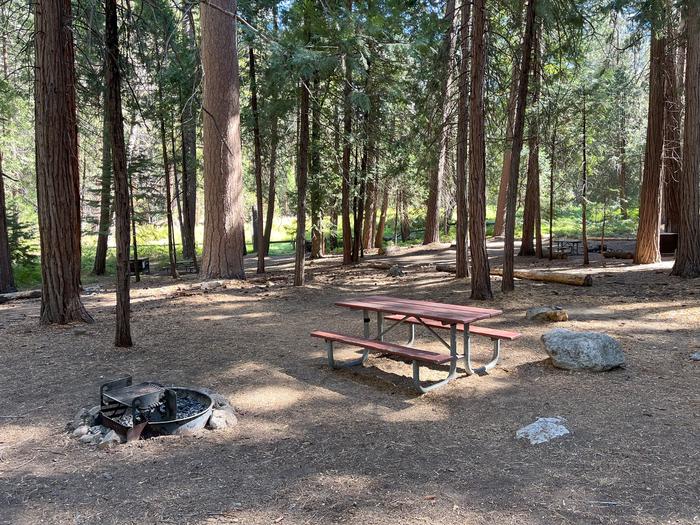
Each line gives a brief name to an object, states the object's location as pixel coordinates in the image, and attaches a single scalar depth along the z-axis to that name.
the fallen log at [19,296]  12.23
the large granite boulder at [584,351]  5.80
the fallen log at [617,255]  15.54
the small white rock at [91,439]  4.02
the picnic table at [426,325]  5.28
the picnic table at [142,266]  18.63
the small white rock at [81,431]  4.12
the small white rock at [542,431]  4.12
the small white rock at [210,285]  11.23
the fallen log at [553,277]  11.16
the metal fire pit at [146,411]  4.13
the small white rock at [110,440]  3.94
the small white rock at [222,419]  4.38
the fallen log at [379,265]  15.63
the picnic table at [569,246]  17.70
